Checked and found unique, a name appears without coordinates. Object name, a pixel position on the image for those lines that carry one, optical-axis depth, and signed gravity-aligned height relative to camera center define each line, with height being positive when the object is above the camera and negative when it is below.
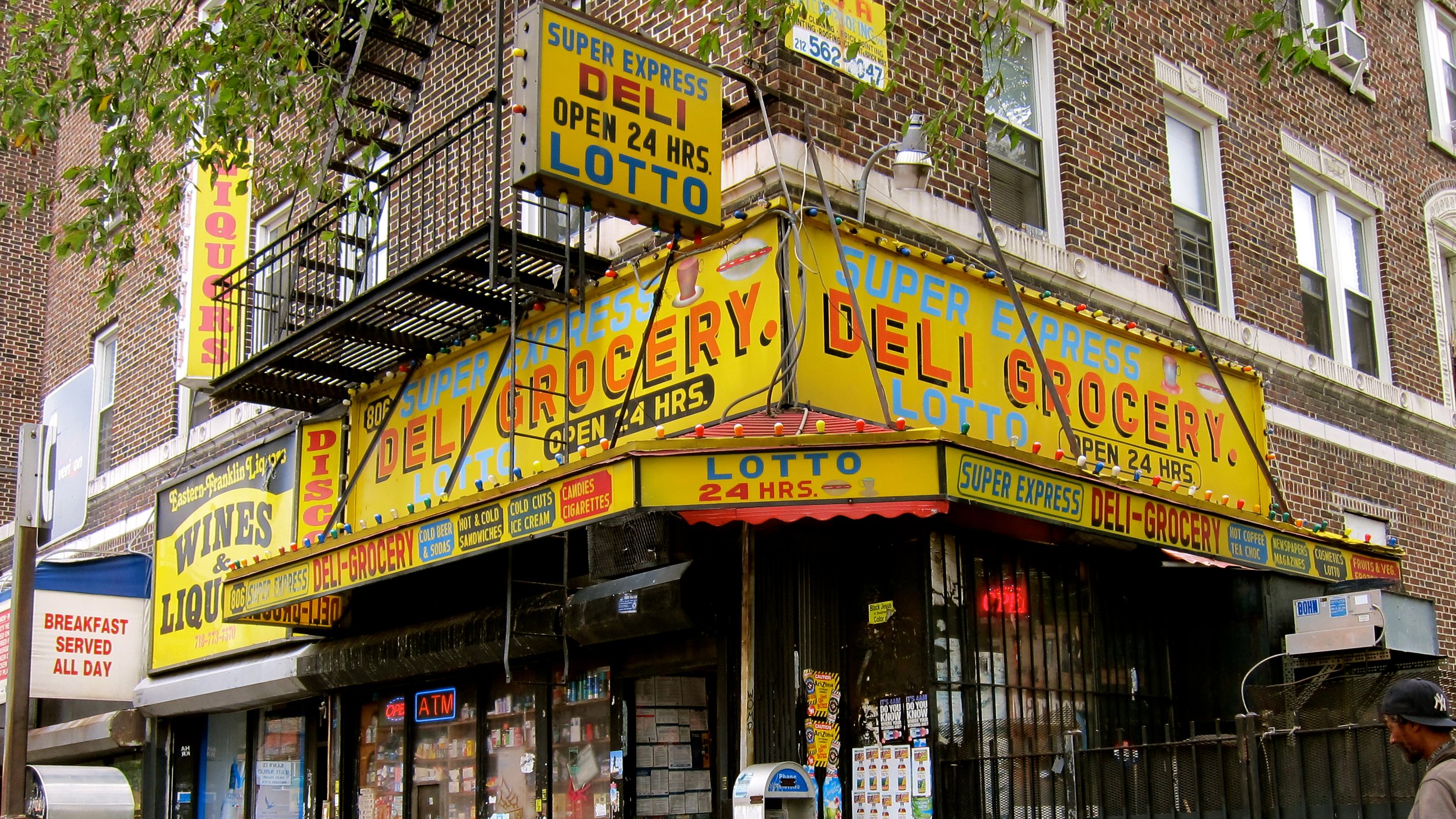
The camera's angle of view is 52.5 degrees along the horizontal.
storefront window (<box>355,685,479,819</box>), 11.63 -0.26
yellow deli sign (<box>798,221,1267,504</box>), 9.27 +2.34
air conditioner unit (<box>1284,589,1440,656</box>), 10.05 +0.56
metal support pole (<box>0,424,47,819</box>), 8.43 +0.76
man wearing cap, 5.17 -0.05
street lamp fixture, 9.85 +3.61
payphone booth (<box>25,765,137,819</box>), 8.93 -0.40
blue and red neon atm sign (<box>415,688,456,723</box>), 11.85 +0.13
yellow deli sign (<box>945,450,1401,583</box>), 8.07 +1.14
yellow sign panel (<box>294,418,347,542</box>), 12.91 +2.18
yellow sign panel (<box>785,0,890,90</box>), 9.83 +4.52
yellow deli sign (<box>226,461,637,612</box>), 8.15 +1.11
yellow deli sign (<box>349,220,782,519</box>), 9.20 +2.33
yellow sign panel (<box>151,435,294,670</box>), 13.54 +1.76
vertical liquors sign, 13.91 +4.43
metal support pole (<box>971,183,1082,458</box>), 9.99 +2.43
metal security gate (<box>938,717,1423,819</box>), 7.18 -0.37
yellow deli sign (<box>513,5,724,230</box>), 8.45 +3.48
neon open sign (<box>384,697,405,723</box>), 12.41 +0.10
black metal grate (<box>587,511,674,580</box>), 9.02 +1.07
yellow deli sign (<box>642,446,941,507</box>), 7.88 +1.26
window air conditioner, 15.06 +6.66
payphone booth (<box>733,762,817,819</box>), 7.91 -0.40
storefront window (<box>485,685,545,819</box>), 10.91 -0.25
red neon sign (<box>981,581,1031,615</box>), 9.52 +0.72
